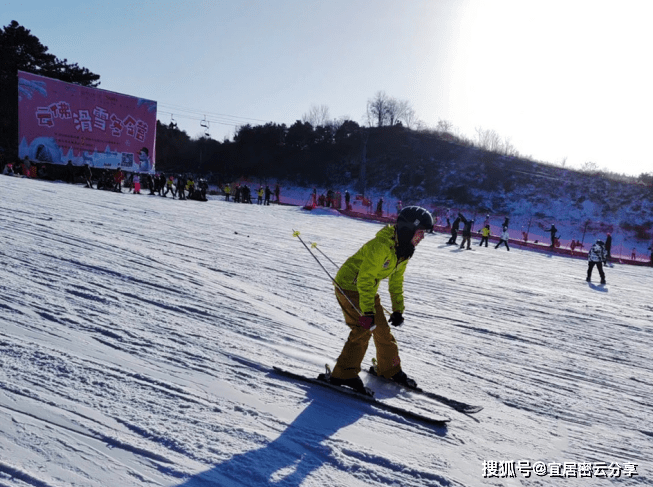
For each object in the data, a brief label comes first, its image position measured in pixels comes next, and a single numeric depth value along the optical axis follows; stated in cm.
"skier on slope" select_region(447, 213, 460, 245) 1822
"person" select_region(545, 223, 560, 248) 2085
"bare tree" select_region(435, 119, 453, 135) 4550
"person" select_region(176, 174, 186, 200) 2312
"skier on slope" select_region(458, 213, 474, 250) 1692
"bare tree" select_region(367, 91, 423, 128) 5016
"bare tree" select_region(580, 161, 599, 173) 3681
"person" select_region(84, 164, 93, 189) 2148
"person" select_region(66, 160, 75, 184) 2339
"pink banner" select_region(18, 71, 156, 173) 2328
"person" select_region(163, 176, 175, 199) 2419
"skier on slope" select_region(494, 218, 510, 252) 1861
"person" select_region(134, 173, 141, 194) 2278
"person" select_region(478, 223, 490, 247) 1902
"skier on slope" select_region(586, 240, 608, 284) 1175
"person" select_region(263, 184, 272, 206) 2838
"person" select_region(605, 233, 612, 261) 1857
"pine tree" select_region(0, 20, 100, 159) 3438
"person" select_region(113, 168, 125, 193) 2241
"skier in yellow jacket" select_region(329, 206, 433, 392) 326
